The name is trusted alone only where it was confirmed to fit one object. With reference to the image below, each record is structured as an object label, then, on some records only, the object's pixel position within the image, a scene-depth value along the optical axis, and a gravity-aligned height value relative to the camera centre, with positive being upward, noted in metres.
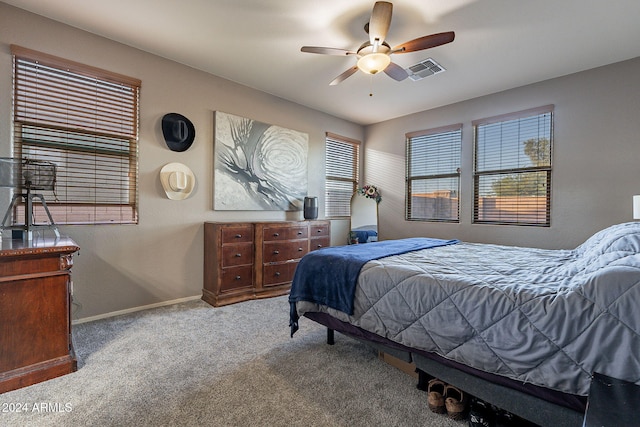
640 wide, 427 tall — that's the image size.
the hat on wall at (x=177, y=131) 3.24 +0.87
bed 1.11 -0.49
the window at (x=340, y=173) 5.07 +0.68
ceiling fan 2.14 +1.33
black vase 4.37 +0.04
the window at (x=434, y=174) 4.46 +0.61
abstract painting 3.69 +0.61
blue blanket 1.94 -0.46
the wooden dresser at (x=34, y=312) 1.74 -0.66
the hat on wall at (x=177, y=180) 3.23 +0.32
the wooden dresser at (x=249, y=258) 3.36 -0.59
